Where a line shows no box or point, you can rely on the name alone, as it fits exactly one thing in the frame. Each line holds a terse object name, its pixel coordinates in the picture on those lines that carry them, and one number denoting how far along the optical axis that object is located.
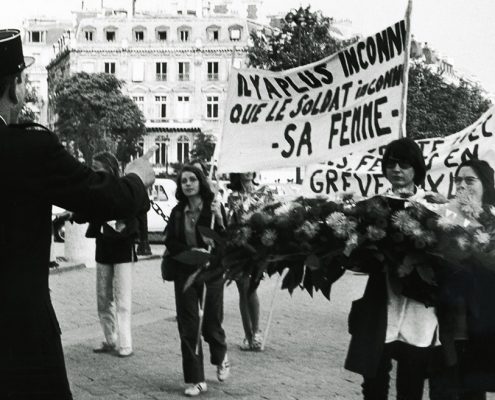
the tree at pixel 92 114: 83.06
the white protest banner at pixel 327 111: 6.90
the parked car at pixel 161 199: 27.03
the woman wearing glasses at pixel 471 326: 4.94
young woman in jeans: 7.77
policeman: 3.17
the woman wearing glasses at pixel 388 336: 5.16
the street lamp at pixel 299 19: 43.25
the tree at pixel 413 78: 44.47
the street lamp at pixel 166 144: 92.36
